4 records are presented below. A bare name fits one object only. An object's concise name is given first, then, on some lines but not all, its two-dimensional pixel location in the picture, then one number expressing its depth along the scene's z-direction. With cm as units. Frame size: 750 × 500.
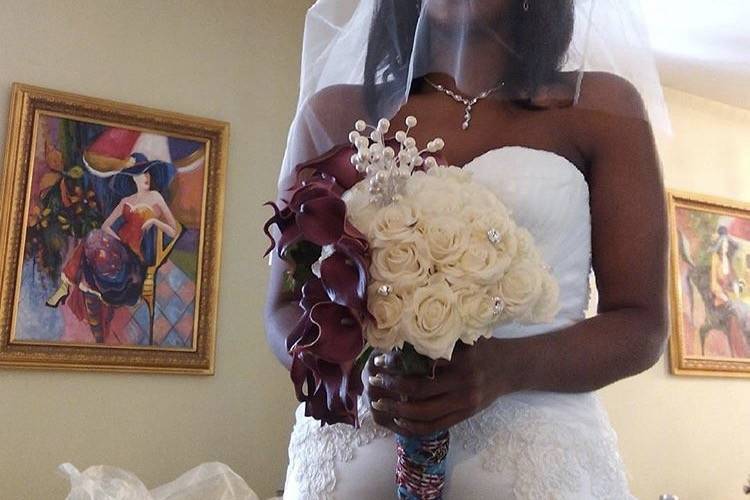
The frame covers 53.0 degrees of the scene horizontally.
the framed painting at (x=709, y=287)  286
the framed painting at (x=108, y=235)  191
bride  70
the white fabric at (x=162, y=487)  121
